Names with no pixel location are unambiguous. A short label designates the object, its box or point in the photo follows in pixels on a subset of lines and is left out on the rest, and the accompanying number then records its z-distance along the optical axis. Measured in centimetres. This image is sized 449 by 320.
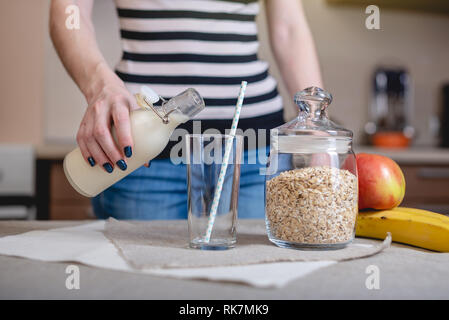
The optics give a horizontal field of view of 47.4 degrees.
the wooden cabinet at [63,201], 192
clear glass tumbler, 64
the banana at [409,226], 67
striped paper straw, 64
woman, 100
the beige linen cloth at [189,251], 54
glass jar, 64
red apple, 75
